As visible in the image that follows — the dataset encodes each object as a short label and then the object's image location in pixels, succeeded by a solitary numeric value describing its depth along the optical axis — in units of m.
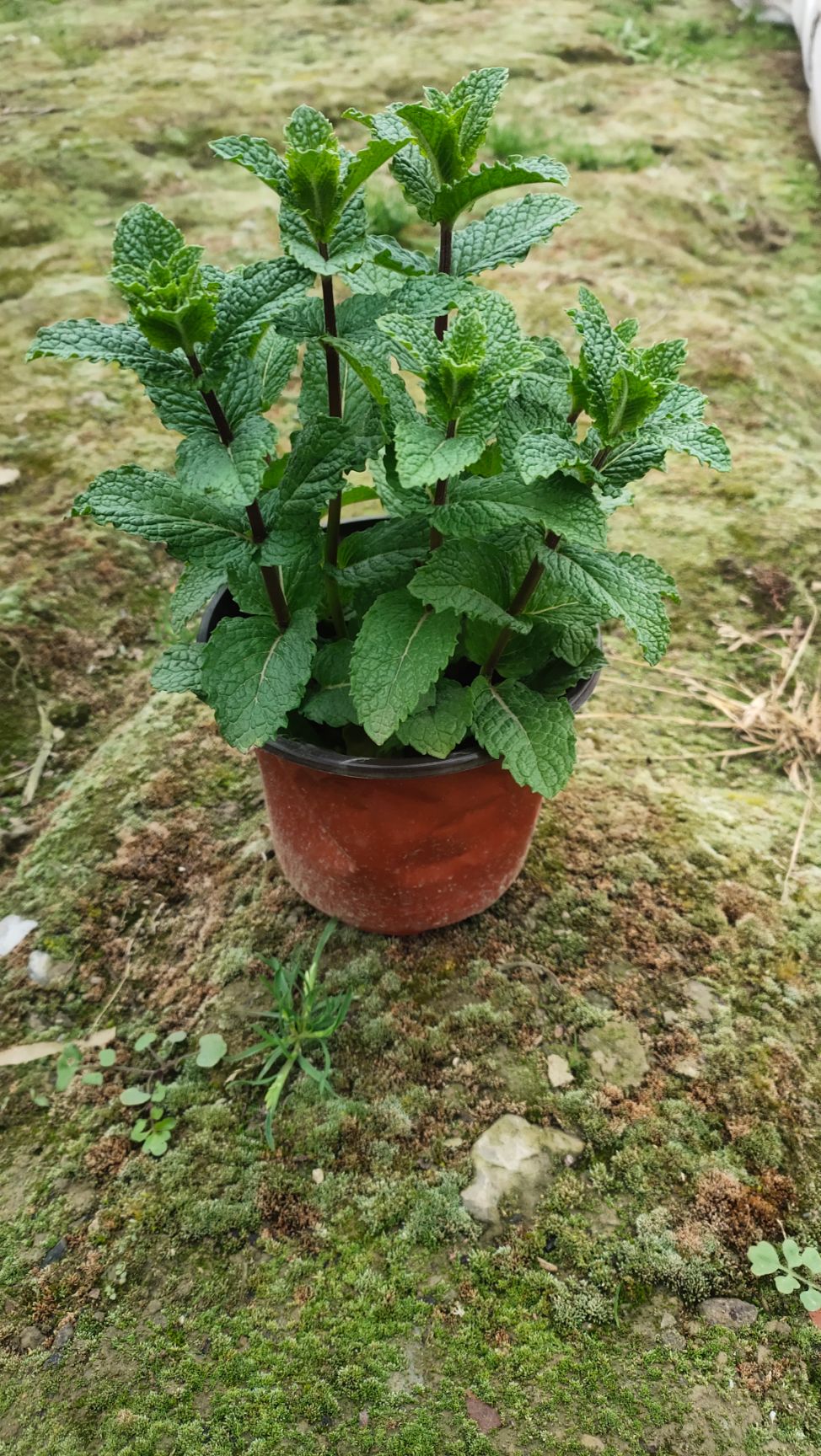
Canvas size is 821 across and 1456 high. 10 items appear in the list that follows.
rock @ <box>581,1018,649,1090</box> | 0.36
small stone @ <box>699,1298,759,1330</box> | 0.30
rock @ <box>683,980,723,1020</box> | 0.38
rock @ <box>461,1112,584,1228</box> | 0.33
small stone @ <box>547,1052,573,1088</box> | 0.36
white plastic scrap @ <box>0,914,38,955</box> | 0.40
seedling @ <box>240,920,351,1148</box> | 0.35
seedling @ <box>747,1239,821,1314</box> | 0.31
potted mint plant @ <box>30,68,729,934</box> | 0.26
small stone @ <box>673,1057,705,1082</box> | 0.36
